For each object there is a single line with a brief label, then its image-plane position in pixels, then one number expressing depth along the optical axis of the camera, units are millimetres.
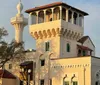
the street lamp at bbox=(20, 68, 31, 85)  55328
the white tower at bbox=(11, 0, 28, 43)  63825
